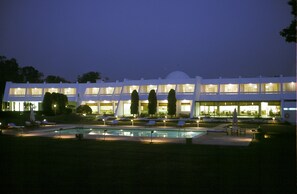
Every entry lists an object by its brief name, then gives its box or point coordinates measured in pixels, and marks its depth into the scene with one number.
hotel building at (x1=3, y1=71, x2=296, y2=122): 42.62
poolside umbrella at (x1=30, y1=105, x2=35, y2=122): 26.84
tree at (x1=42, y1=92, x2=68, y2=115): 40.00
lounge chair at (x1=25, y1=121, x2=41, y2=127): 26.32
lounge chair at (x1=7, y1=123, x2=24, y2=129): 24.66
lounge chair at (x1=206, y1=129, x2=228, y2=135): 23.11
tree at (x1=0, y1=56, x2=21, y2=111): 76.90
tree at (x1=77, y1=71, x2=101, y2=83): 87.73
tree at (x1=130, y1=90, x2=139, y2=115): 43.22
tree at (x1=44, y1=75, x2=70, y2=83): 82.78
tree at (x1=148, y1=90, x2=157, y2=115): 42.28
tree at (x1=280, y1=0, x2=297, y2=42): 18.12
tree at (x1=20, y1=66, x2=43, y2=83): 83.69
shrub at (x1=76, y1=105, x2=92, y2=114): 45.21
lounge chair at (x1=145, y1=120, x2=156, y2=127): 30.34
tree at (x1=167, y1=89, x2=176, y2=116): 41.16
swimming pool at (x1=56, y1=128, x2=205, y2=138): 22.84
